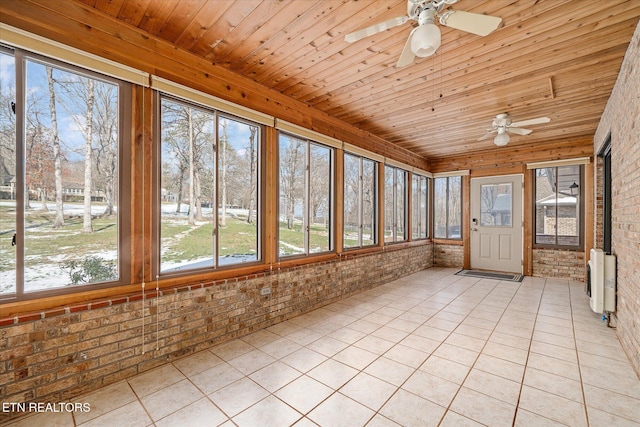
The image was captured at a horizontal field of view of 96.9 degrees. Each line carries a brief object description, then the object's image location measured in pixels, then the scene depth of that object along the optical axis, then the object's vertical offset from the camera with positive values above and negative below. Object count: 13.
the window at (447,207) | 7.00 +0.16
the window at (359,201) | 4.66 +0.21
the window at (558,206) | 5.54 +0.14
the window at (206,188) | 2.58 +0.25
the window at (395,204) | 5.63 +0.20
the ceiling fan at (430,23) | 1.74 +1.21
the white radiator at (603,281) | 3.11 -0.76
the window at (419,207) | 6.68 +0.15
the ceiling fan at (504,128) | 4.09 +1.28
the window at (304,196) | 3.64 +0.24
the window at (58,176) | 1.85 +0.27
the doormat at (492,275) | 5.70 -1.31
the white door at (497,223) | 6.14 -0.22
